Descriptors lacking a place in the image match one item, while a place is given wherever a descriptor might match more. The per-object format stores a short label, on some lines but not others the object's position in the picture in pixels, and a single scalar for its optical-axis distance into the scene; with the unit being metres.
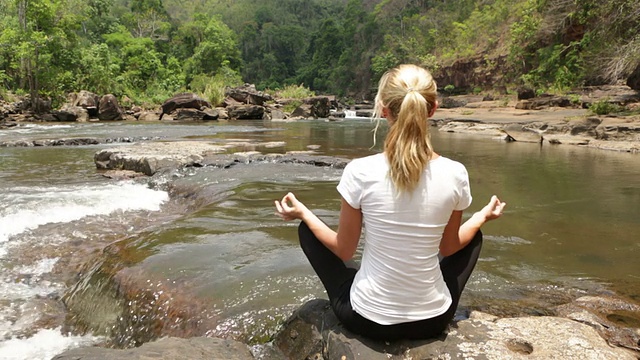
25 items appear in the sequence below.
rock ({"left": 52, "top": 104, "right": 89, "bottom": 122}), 23.09
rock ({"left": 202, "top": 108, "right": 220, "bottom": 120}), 25.53
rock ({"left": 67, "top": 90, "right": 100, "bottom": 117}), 24.67
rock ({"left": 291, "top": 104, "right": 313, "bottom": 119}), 29.28
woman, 1.86
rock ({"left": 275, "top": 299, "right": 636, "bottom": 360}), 2.00
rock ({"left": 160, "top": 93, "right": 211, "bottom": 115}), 26.17
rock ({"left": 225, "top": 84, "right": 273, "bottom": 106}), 30.52
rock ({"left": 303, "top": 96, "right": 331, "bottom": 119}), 30.09
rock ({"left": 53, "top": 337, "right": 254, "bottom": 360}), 2.01
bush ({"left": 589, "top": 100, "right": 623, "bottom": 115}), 15.31
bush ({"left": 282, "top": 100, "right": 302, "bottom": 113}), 31.73
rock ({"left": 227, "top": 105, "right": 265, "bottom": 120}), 26.92
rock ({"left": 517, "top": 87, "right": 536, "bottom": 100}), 23.40
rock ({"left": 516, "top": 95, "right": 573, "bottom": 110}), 19.81
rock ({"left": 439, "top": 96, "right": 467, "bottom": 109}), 31.47
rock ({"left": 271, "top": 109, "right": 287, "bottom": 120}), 28.18
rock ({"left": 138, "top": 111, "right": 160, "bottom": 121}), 25.77
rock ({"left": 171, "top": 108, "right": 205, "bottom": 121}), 25.02
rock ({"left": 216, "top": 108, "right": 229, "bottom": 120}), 26.38
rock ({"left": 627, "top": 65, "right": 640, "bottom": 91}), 16.30
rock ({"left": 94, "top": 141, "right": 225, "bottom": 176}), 7.87
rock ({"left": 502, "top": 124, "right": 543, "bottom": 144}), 13.78
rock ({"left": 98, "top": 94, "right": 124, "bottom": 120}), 24.84
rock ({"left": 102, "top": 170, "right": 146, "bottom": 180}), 7.65
